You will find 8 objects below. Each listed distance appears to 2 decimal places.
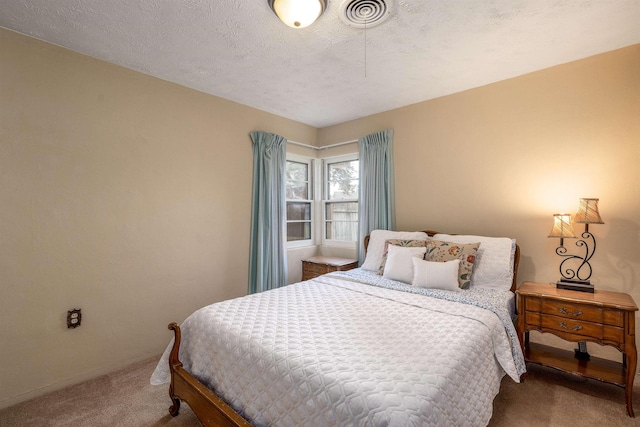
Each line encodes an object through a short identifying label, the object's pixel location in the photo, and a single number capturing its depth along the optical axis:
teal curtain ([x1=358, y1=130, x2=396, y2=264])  3.40
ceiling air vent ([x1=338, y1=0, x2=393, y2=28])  1.66
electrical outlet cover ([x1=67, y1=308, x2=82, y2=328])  2.16
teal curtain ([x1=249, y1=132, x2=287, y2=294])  3.31
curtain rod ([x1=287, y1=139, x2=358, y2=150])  3.78
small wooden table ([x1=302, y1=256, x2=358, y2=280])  3.47
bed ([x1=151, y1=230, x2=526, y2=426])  1.10
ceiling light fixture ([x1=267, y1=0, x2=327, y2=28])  1.59
